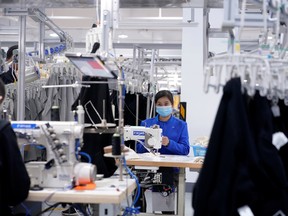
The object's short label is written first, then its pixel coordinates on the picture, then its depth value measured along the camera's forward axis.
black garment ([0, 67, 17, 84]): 5.28
